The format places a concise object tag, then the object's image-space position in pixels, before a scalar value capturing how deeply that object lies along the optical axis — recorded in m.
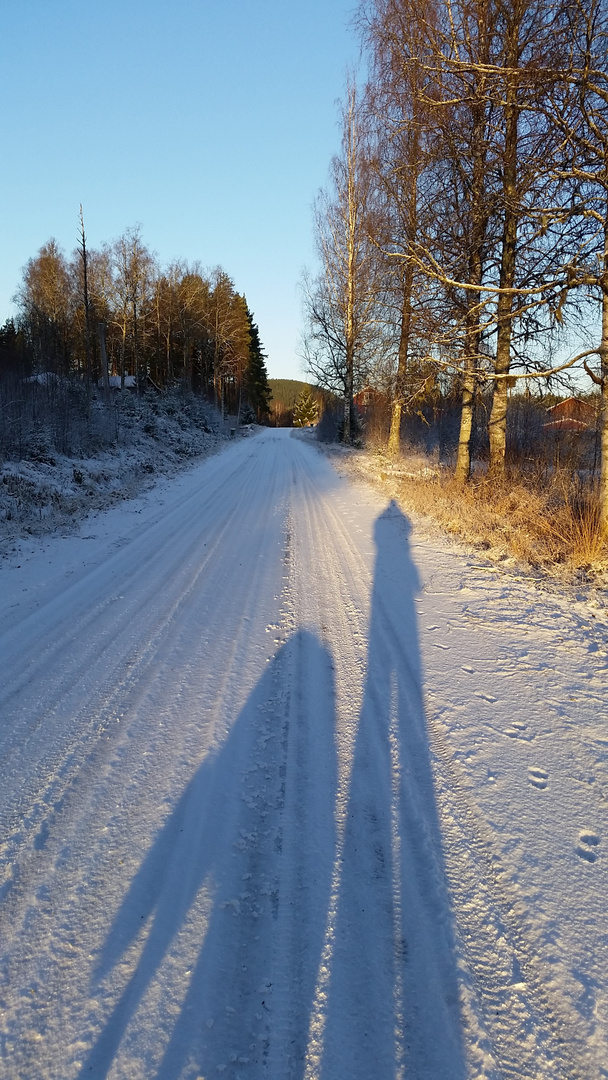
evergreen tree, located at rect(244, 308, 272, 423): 55.81
